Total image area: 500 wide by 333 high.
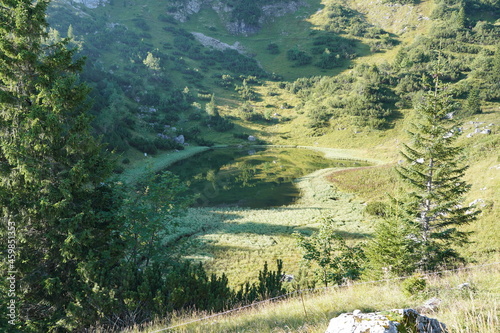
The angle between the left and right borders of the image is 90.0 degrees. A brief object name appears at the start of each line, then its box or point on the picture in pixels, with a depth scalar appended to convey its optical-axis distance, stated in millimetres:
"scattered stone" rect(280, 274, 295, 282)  14441
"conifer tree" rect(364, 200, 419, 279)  10984
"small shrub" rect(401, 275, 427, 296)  6821
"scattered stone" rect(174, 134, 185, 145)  74769
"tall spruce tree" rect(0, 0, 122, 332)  7891
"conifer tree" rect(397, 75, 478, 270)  11609
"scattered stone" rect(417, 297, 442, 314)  5603
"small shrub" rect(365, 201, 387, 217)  26609
